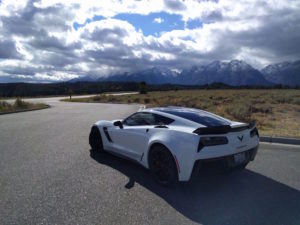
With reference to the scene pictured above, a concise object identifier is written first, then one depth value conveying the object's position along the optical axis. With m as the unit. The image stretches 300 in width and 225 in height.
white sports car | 3.92
